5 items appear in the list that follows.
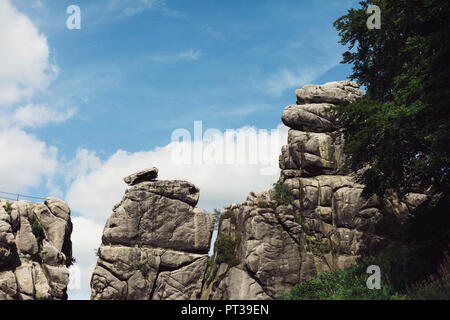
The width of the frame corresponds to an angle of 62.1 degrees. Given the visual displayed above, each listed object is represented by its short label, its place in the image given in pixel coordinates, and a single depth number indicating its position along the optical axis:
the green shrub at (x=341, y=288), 16.34
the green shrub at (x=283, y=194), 35.28
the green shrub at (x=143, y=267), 34.03
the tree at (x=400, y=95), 14.87
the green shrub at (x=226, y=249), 32.81
